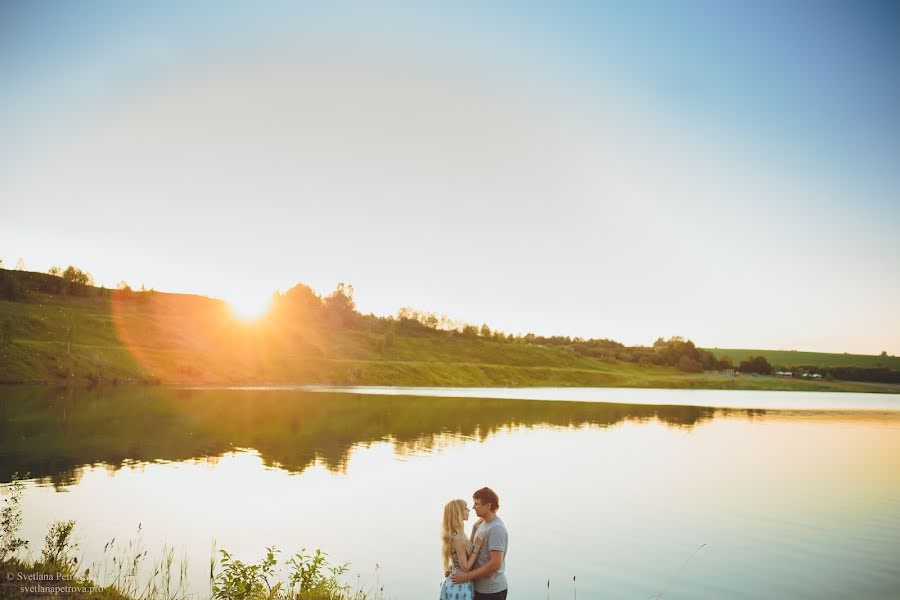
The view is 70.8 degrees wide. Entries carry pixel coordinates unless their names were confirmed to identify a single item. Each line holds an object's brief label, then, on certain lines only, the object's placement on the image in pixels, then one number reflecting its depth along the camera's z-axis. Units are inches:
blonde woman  449.7
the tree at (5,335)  3152.1
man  448.8
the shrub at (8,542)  569.9
